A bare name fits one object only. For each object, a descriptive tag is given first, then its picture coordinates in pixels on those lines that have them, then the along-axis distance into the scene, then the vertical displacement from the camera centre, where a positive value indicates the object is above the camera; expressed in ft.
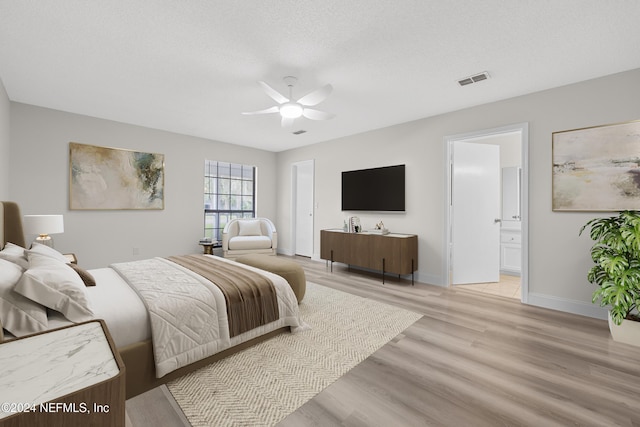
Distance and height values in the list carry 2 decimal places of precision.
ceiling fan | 8.83 +3.73
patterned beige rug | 5.13 -3.56
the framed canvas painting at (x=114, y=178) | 13.65 +1.81
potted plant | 7.43 -1.62
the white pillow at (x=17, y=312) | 4.34 -1.60
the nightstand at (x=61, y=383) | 2.30 -1.58
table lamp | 10.34 -0.47
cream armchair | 17.08 -1.56
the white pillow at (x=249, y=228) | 18.49 -0.99
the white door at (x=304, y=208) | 20.45 +0.39
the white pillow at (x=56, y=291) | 4.68 -1.38
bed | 5.32 -2.15
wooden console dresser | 13.30 -1.91
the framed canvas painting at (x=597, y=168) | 8.89 +1.54
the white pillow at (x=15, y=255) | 6.08 -0.98
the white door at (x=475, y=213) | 13.33 +0.03
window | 19.56 +1.39
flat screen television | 14.83 +1.37
